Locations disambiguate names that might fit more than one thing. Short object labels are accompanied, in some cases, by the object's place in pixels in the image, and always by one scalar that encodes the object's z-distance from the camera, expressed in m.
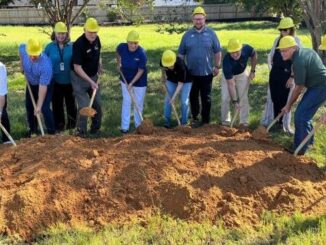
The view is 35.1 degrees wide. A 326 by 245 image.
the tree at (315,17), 10.51
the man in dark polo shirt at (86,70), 7.32
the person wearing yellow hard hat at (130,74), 7.61
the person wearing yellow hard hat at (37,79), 7.02
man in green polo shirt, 6.27
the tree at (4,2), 15.85
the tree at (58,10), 14.91
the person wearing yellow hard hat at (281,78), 7.31
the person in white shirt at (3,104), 6.60
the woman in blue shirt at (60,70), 7.66
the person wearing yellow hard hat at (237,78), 7.51
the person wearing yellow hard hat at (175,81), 7.52
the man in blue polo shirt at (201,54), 7.90
